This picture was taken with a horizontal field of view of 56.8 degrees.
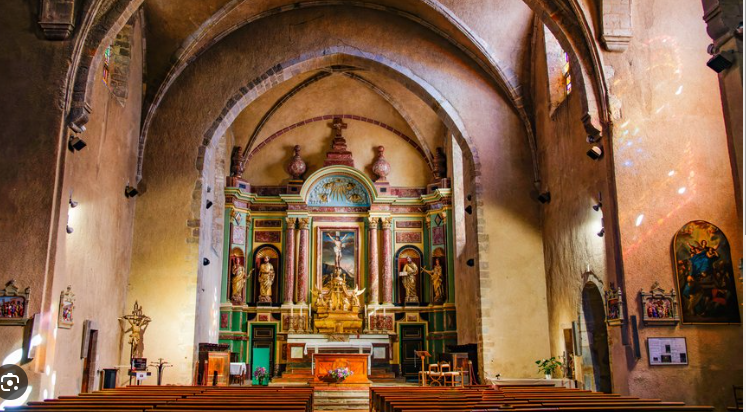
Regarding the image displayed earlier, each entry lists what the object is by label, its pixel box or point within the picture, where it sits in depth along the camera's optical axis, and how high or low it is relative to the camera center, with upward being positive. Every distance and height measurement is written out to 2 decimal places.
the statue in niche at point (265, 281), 21.00 +2.06
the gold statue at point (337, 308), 20.31 +1.22
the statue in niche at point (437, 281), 20.72 +2.03
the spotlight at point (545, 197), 14.55 +3.16
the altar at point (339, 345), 19.02 +0.13
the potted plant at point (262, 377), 16.31 -0.63
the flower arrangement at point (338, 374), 15.14 -0.52
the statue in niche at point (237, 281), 20.30 +2.00
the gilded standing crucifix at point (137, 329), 13.73 +0.42
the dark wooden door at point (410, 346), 20.47 +0.11
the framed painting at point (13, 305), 9.88 +0.64
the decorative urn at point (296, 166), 21.67 +5.66
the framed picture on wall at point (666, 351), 10.13 -0.02
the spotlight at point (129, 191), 14.05 +3.18
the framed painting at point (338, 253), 21.67 +3.01
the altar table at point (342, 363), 15.83 -0.30
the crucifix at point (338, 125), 21.98 +7.03
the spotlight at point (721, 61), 6.71 +2.78
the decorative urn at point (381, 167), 21.83 +5.66
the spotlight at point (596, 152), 11.34 +3.19
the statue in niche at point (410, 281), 21.14 +2.07
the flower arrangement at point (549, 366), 13.71 -0.32
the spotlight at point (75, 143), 10.95 +3.24
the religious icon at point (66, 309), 10.78 +0.64
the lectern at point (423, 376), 14.76 -0.56
